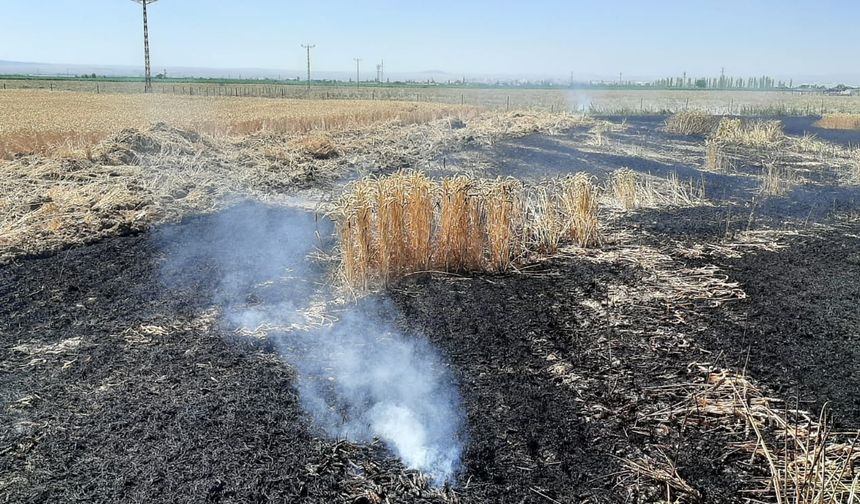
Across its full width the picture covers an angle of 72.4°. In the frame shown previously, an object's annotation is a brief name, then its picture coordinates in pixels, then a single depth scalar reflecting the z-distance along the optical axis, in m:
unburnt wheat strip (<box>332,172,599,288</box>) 5.59
